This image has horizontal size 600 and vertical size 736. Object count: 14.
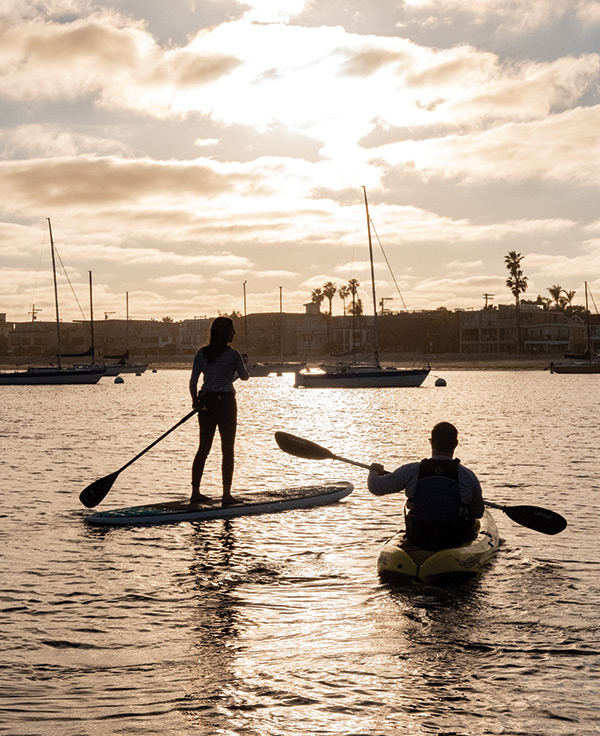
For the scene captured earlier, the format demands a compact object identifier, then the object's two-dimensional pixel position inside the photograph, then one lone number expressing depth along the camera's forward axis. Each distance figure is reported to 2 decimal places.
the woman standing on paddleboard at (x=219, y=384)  11.59
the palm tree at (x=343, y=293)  157.11
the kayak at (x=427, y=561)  8.31
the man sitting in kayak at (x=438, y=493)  8.30
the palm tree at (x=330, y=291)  161.25
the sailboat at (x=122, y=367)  99.81
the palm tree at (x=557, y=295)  169.75
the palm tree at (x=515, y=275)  123.06
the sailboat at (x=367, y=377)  65.12
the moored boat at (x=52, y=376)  76.36
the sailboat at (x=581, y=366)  94.75
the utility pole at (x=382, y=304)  155.30
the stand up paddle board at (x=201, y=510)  11.80
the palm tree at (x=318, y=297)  162.50
